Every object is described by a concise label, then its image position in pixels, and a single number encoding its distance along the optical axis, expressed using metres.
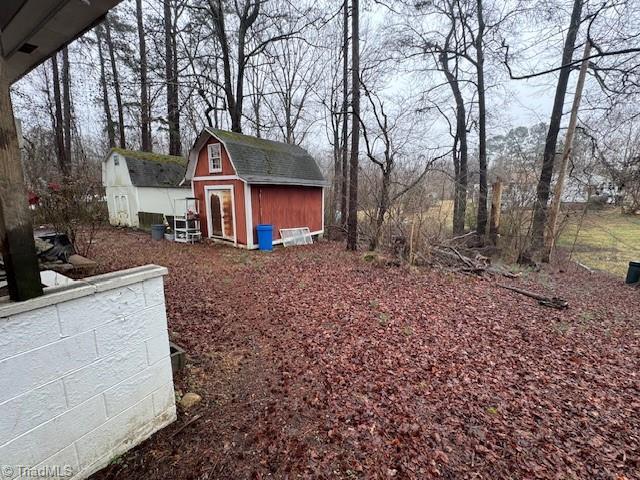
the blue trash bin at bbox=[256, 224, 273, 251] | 9.72
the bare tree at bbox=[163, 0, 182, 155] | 12.91
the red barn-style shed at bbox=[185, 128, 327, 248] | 9.63
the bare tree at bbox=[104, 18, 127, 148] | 14.21
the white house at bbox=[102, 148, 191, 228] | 13.39
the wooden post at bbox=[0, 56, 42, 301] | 1.39
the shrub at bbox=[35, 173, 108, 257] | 4.90
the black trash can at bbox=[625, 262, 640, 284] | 7.40
